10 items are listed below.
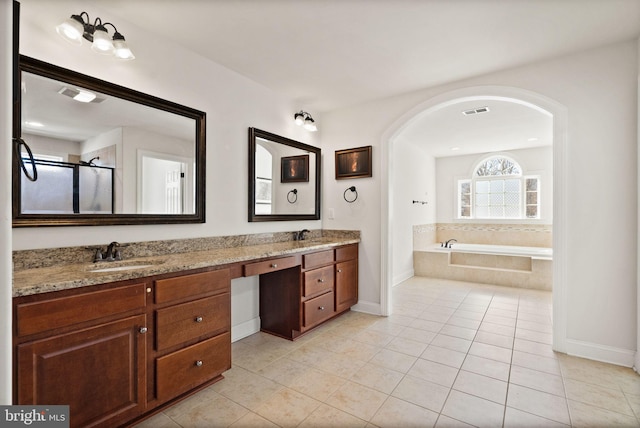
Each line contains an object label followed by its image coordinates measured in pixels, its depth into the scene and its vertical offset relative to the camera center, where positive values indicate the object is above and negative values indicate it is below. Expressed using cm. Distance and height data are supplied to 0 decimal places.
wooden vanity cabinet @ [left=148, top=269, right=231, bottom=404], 171 -73
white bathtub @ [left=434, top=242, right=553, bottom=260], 504 -66
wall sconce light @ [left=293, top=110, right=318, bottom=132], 334 +104
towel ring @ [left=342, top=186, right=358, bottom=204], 364 +24
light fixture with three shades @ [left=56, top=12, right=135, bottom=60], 167 +102
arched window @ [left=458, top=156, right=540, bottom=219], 616 +45
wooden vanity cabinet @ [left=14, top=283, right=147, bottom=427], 126 -63
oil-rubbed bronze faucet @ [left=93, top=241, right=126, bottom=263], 188 -25
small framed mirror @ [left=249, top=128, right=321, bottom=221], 298 +39
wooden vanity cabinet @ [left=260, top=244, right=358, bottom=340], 280 -78
